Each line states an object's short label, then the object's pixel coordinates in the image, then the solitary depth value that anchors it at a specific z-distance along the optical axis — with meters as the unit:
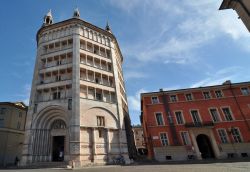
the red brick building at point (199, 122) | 26.34
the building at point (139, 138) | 69.84
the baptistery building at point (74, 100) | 25.09
